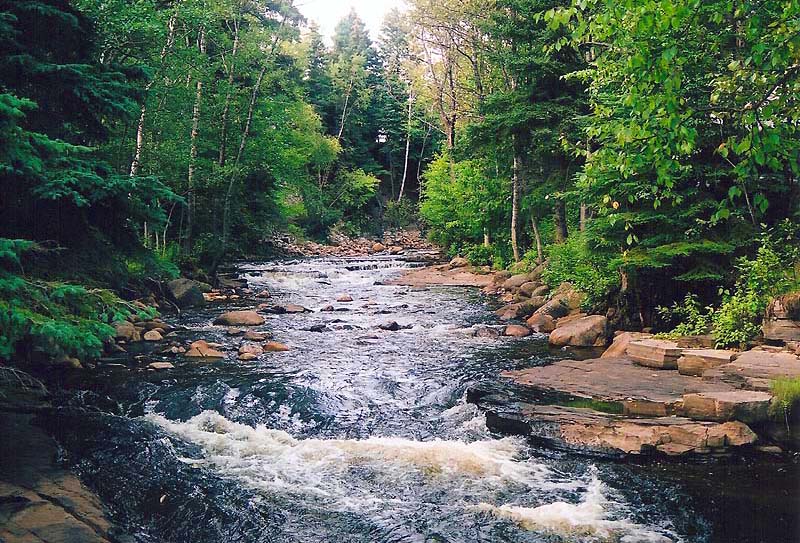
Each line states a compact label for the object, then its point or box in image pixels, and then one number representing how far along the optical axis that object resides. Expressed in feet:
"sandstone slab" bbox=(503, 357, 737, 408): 27.04
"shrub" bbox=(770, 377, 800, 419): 23.15
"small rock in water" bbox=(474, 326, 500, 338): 45.80
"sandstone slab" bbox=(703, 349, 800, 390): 25.82
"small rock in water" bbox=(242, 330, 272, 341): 44.65
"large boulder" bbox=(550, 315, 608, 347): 41.14
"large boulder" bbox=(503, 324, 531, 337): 45.85
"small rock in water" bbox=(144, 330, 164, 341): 43.42
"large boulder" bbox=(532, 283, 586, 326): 49.65
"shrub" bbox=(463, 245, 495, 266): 90.53
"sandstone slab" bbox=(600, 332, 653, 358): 35.73
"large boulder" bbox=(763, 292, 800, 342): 30.91
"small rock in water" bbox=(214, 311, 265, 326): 50.65
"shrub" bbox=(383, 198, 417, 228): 164.96
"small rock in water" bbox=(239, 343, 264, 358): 40.19
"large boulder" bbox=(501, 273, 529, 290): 67.68
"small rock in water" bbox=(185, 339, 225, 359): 39.29
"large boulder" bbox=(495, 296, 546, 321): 53.01
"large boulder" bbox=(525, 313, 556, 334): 46.96
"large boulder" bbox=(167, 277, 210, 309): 58.29
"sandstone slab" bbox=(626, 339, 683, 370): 31.76
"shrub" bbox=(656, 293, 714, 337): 36.76
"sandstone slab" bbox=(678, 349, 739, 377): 29.60
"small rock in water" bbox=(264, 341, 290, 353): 41.80
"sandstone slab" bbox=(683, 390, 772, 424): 23.36
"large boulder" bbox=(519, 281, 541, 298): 62.39
